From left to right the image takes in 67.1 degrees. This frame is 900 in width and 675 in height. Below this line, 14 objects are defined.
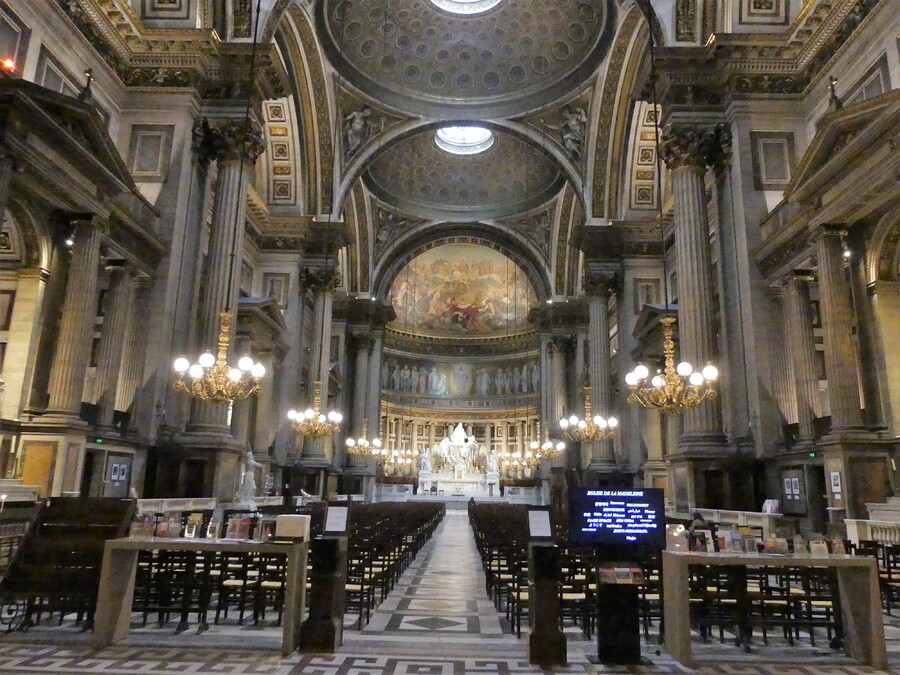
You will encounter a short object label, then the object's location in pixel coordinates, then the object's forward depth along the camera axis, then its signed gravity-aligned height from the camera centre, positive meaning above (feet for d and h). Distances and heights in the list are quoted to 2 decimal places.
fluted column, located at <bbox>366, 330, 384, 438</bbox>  117.60 +17.98
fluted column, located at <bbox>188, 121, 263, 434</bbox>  47.83 +18.84
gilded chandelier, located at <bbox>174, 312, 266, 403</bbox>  40.06 +6.57
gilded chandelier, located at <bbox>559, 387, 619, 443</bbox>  71.78 +7.66
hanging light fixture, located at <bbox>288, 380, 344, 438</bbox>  68.44 +7.08
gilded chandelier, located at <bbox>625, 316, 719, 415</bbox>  39.55 +6.75
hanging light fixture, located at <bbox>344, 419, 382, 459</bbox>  96.12 +6.68
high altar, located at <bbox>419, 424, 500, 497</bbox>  135.95 +5.65
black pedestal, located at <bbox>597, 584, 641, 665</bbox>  18.66 -3.38
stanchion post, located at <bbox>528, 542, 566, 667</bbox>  18.57 -2.97
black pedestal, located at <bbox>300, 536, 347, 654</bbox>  19.65 -3.08
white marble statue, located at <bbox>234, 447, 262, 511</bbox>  48.83 -0.11
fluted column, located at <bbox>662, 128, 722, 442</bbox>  45.65 +16.72
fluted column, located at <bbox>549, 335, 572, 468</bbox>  116.78 +20.94
